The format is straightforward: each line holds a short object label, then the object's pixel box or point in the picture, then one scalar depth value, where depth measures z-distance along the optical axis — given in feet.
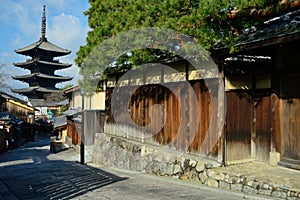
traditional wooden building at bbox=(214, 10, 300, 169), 24.06
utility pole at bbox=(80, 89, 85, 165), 47.33
